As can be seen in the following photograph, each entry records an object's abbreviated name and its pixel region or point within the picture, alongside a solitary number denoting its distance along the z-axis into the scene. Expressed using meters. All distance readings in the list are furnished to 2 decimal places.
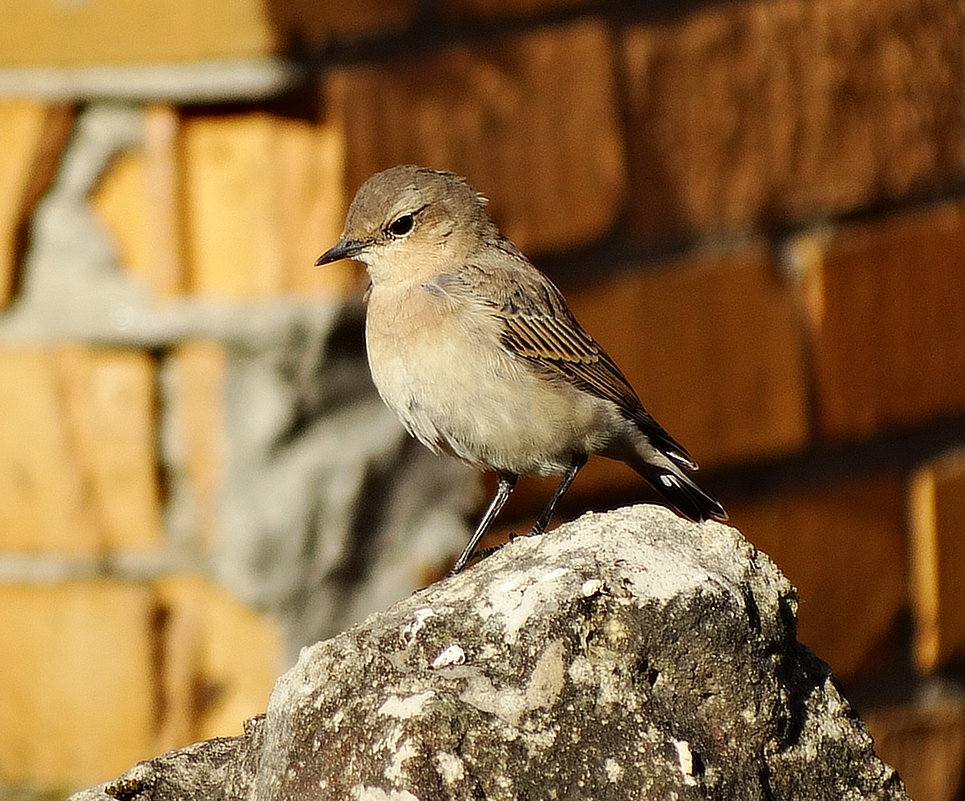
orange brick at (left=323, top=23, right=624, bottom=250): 7.89
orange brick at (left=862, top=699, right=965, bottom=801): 9.81
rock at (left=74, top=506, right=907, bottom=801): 4.06
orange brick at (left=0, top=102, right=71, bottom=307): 7.82
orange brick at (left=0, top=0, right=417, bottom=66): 7.45
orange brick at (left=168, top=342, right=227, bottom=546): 7.80
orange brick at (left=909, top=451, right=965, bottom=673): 9.63
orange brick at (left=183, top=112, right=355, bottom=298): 7.71
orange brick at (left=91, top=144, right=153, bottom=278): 7.82
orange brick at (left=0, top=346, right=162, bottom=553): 7.89
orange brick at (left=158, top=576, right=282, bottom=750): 8.04
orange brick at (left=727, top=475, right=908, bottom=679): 9.22
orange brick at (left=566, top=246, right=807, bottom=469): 8.67
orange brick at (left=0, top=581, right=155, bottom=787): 8.07
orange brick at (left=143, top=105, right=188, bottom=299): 7.71
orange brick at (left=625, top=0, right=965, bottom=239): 8.62
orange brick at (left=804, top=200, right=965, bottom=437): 9.17
